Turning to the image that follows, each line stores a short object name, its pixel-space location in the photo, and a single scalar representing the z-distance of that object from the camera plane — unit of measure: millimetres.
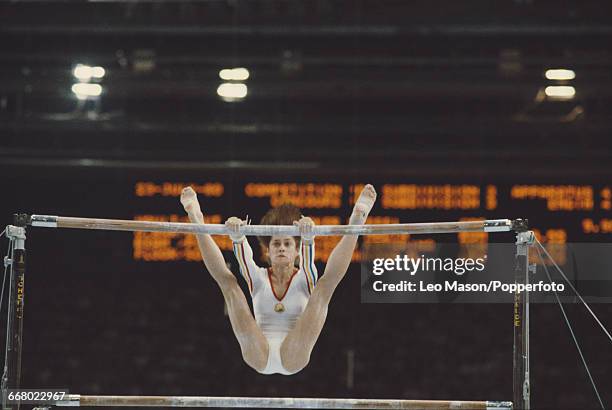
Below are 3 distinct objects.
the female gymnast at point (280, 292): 9953
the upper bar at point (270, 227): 9430
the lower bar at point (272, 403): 9305
